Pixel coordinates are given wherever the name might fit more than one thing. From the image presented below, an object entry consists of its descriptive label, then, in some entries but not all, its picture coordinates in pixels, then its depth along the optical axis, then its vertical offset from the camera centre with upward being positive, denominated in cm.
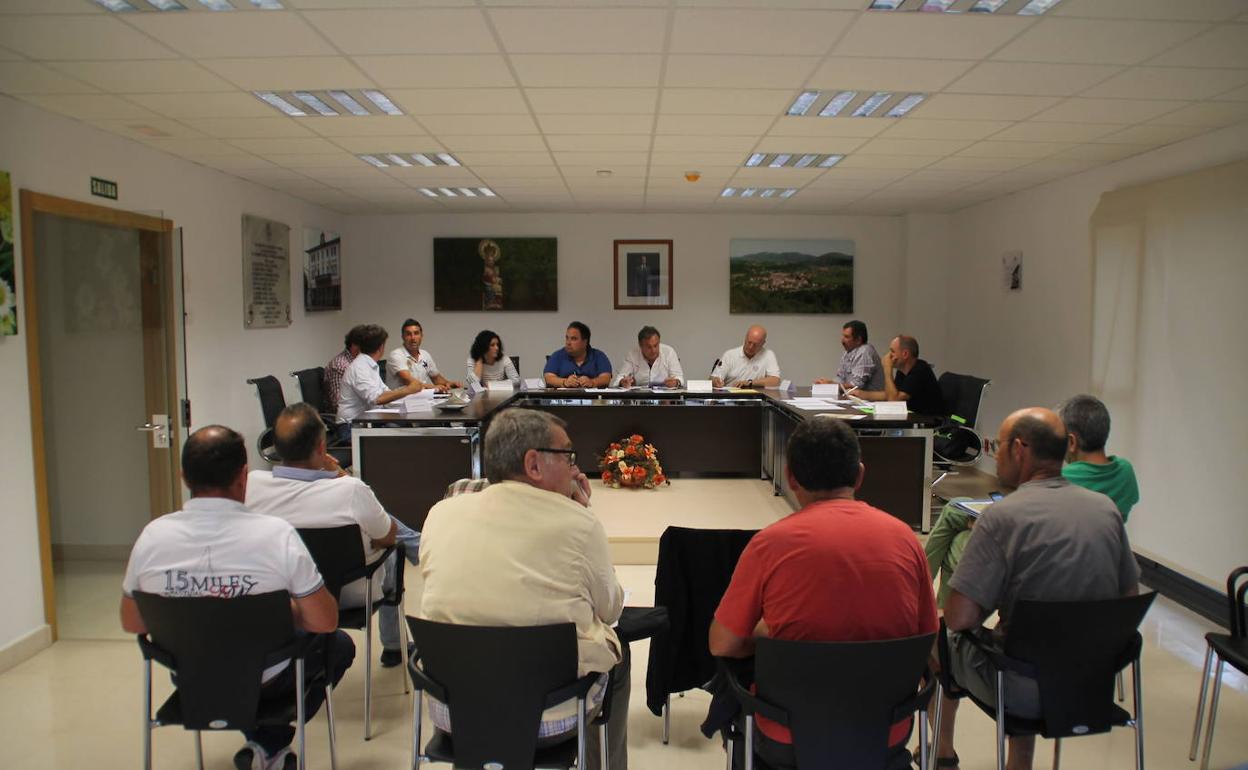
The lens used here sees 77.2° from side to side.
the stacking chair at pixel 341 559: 266 -81
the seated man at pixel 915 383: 621 -45
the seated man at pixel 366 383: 542 -41
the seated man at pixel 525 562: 192 -59
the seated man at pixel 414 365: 640 -35
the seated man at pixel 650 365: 694 -36
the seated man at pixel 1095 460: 279 -48
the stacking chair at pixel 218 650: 204 -88
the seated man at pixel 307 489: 274 -58
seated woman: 684 -34
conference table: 493 -80
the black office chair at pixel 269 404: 588 -64
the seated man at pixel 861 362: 659 -31
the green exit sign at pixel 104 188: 455 +80
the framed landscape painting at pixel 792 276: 930 +59
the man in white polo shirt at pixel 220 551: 211 -61
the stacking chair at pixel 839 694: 174 -85
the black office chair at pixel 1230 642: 257 -105
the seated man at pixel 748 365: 698 -37
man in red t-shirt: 182 -59
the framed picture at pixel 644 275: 933 +60
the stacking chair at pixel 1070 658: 203 -89
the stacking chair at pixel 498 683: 183 -87
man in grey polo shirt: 215 -64
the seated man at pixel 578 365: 662 -35
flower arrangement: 628 -114
